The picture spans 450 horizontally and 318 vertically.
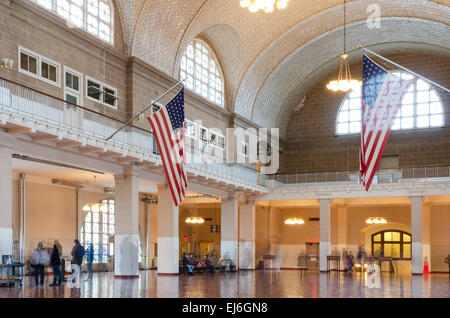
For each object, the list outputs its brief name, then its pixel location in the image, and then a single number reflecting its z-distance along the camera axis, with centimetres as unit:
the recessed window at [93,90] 2525
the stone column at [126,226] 2478
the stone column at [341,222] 4022
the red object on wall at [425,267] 3482
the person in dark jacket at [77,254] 2092
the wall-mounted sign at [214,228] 4256
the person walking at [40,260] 1978
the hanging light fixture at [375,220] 3941
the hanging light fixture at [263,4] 2341
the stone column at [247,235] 3697
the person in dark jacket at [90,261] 2288
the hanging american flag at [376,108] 1695
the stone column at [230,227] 3545
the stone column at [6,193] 1858
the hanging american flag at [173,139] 1964
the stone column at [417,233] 3253
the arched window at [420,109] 4172
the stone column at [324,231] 3512
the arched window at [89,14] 2369
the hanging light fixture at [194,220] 3930
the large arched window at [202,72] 3386
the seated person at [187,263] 2977
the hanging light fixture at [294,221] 4140
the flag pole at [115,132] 2213
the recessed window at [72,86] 2394
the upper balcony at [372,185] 3325
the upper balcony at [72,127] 1859
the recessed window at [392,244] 4147
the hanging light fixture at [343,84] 3158
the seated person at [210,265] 3239
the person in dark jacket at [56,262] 2006
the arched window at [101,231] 3186
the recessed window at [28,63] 2169
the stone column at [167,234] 2856
